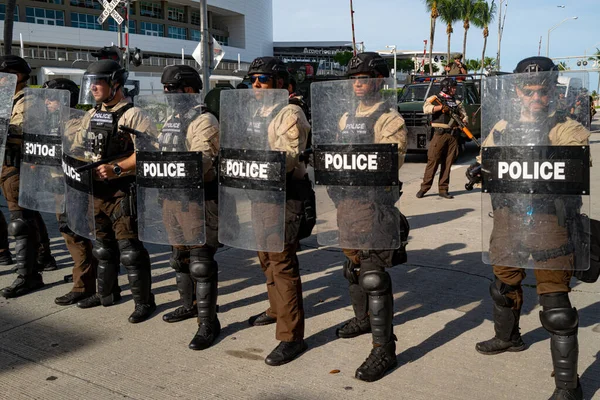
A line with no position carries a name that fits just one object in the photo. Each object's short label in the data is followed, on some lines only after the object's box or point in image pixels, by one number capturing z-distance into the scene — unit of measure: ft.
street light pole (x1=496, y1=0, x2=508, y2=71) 120.98
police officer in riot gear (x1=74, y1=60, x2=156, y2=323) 14.32
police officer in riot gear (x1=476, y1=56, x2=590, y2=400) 10.30
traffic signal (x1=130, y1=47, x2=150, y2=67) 49.78
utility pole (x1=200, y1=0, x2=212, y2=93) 43.55
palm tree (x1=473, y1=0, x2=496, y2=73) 186.02
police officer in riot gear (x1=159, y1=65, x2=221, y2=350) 13.35
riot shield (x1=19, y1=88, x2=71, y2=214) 16.43
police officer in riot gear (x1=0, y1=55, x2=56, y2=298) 17.71
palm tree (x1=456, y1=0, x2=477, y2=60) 179.73
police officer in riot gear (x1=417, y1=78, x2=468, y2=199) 31.37
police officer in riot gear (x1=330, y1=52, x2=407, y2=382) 11.39
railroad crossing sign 47.98
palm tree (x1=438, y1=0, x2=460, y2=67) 172.24
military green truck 44.91
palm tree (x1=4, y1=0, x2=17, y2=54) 45.06
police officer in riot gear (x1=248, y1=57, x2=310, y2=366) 12.28
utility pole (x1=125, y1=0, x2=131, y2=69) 51.68
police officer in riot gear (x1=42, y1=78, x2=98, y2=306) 16.94
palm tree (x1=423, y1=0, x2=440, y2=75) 163.12
